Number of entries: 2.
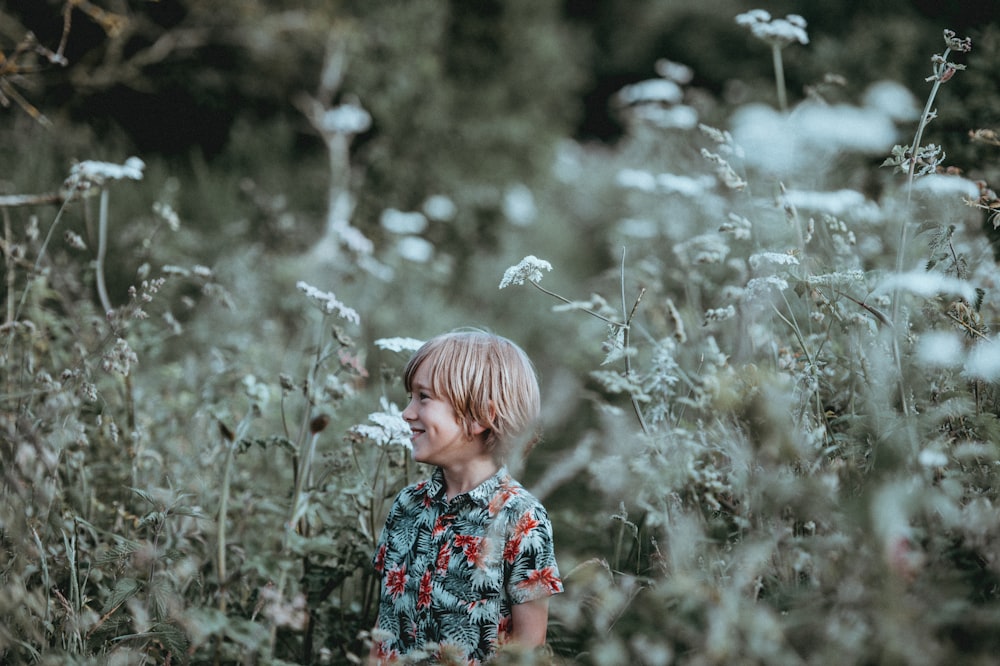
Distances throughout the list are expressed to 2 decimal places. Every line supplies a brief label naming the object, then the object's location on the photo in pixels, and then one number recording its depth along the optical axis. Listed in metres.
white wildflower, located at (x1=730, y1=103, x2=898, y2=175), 2.74
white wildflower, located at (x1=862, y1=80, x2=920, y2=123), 3.45
